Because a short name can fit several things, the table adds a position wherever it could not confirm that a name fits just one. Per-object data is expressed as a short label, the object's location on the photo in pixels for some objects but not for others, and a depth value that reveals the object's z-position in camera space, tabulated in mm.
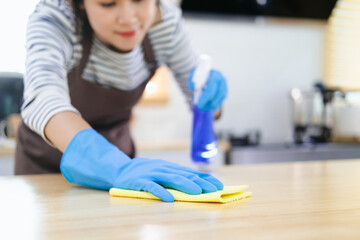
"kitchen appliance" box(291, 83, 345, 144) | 2602
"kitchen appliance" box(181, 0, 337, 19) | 2592
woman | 795
